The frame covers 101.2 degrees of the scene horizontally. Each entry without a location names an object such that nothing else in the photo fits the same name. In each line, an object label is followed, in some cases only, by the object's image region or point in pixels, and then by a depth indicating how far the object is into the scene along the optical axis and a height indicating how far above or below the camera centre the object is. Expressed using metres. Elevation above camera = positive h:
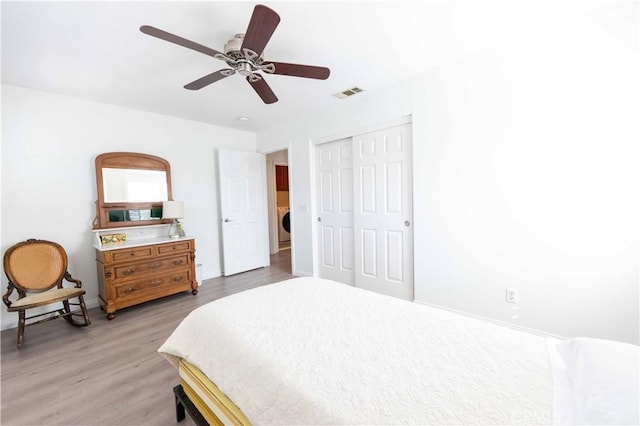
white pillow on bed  0.56 -0.45
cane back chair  2.28 -0.66
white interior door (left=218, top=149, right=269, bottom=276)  4.07 -0.10
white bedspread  0.72 -0.56
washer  6.40 -0.52
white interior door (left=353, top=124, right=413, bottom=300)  2.83 -0.14
